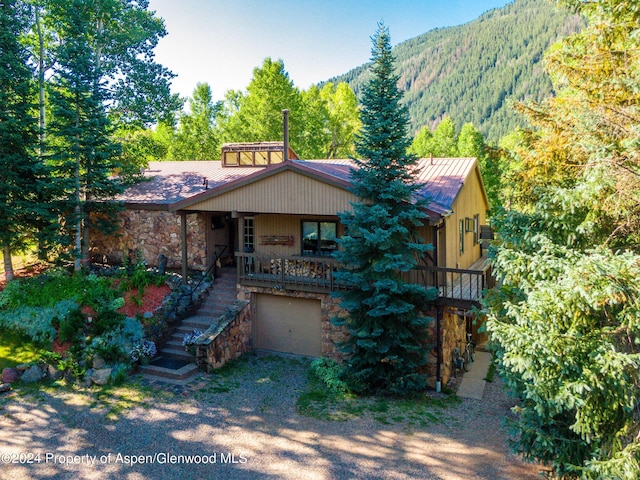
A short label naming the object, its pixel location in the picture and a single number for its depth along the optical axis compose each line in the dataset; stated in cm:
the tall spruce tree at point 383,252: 1053
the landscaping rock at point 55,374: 1162
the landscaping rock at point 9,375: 1129
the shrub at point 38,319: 1268
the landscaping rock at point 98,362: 1158
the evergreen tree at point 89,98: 1491
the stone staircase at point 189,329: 1191
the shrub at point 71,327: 1229
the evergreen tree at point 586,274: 583
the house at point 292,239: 1223
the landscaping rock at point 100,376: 1129
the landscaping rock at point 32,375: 1146
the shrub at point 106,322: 1236
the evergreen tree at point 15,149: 1406
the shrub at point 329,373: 1123
